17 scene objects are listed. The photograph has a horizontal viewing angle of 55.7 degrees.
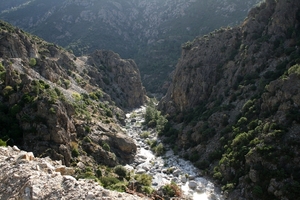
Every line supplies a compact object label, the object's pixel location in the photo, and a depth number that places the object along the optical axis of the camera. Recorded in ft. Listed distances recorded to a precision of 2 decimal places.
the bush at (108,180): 107.58
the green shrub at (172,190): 117.53
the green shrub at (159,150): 173.68
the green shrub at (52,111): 125.14
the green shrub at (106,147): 146.28
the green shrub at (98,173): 120.01
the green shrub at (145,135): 210.18
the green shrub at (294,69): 133.53
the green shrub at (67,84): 212.56
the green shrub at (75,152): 125.28
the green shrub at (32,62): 191.01
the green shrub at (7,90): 131.10
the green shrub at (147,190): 109.19
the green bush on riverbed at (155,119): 218.38
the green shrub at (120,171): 130.11
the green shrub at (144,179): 123.82
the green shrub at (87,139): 141.56
